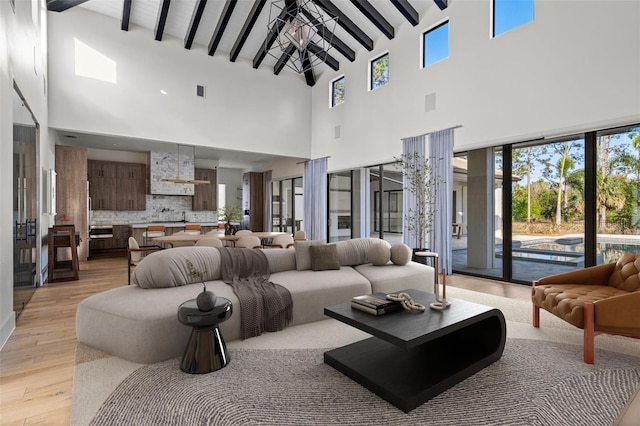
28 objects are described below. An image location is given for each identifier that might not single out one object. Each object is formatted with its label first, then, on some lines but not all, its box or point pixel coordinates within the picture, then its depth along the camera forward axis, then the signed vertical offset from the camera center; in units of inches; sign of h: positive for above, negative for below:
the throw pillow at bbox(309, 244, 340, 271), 158.9 -21.7
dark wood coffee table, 79.1 -41.0
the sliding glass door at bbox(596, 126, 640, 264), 158.7 +9.6
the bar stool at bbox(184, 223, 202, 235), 315.1 -14.3
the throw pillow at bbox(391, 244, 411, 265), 174.9 -22.1
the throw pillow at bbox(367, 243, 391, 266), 172.6 -21.7
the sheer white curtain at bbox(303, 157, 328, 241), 354.3 +15.6
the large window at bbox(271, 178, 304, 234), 412.8 +9.8
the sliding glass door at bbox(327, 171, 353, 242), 341.4 +7.0
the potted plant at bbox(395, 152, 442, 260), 239.6 +15.0
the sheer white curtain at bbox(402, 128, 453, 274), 229.6 +16.6
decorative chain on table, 98.6 -27.1
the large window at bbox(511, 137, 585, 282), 179.6 +2.3
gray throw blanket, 115.5 -29.5
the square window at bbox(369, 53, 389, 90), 286.8 +126.3
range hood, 347.9 +45.5
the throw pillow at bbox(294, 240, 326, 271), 159.0 -20.8
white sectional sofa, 99.0 -29.1
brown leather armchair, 94.3 -27.7
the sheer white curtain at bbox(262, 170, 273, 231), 448.1 +13.4
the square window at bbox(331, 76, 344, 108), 339.9 +126.5
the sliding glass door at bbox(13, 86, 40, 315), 134.8 +5.0
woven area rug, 72.3 -44.2
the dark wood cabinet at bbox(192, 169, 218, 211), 398.0 +25.2
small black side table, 89.9 -35.7
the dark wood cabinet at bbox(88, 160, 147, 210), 347.6 +30.1
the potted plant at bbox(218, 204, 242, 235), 251.6 -3.2
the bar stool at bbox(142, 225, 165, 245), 281.7 -15.6
